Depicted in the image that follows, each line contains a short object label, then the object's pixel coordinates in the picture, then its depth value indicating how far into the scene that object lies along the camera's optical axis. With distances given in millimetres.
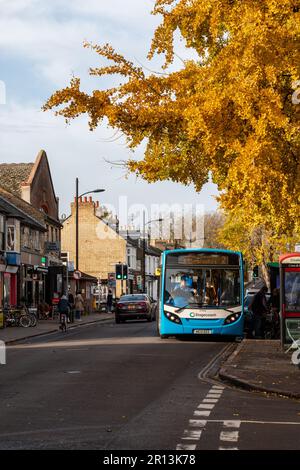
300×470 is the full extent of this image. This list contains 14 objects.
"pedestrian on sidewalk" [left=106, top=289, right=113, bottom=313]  71312
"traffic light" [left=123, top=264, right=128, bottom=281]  64338
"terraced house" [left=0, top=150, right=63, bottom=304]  58688
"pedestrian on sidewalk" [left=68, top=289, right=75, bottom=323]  50438
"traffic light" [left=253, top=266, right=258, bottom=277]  41572
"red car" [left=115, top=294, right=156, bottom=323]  51344
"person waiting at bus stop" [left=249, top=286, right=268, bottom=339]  32406
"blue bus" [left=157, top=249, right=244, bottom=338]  29438
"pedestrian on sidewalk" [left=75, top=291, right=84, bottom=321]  54062
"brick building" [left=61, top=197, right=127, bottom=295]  97556
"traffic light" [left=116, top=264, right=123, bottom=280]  64113
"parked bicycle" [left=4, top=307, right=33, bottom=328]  43562
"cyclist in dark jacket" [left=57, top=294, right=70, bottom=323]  39344
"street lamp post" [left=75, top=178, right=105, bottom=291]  58944
